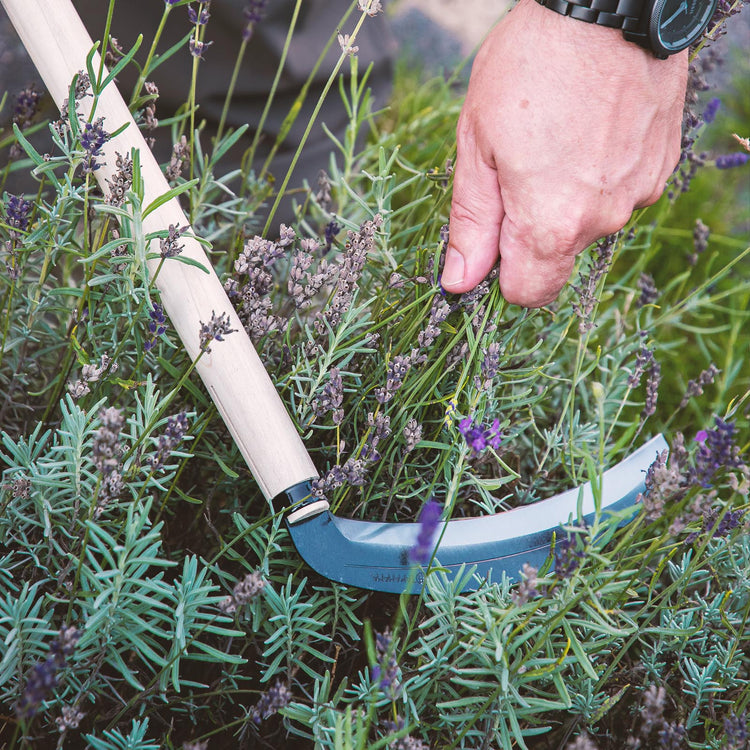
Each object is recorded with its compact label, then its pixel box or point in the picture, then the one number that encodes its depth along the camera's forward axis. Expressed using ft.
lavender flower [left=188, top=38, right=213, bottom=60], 2.93
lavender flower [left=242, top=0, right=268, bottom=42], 3.18
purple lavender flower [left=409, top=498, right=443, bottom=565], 2.56
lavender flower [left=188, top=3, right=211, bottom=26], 2.95
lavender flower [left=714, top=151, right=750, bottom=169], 3.30
